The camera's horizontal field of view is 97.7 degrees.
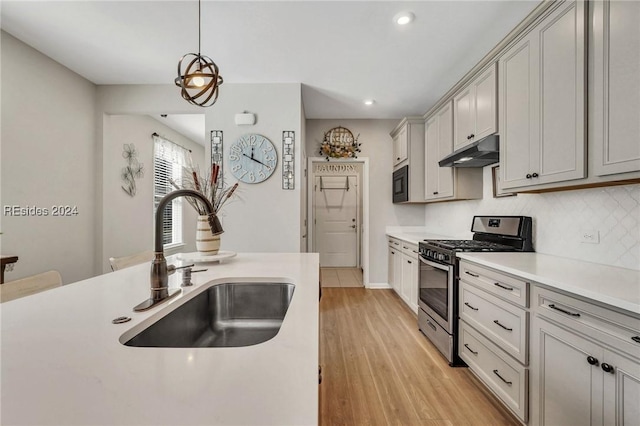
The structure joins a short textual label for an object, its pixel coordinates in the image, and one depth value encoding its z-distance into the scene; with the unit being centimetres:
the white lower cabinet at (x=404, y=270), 326
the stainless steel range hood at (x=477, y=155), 223
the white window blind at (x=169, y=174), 463
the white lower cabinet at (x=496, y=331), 157
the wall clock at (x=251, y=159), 327
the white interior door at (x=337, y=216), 637
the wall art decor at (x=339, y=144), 445
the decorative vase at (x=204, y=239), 159
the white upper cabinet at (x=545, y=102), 151
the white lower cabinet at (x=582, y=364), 106
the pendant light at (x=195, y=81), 159
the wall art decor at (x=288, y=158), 328
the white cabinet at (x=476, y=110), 227
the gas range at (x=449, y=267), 226
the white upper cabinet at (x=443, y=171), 300
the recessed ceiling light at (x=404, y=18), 212
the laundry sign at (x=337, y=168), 632
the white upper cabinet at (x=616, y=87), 124
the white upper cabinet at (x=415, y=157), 376
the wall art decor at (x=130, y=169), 382
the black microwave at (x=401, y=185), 387
